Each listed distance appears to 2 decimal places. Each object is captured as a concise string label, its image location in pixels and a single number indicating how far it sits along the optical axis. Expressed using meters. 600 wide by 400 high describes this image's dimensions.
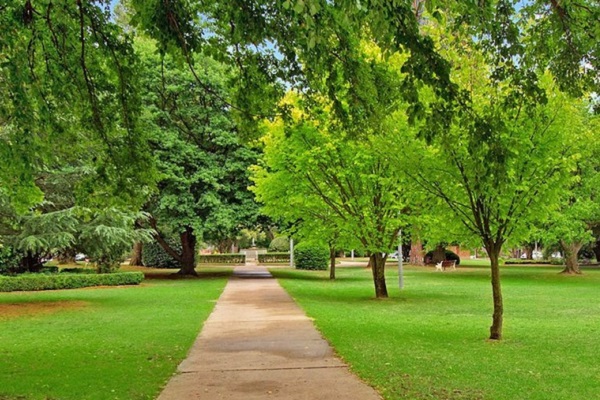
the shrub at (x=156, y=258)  45.19
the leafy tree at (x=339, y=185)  17.06
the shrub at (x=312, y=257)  39.03
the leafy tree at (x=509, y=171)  9.72
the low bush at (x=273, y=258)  54.16
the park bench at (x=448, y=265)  42.09
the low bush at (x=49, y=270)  24.38
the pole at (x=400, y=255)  18.67
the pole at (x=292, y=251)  41.27
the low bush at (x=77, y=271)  25.92
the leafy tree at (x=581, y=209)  27.42
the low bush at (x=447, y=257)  49.44
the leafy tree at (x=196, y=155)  27.56
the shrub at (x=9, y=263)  22.75
